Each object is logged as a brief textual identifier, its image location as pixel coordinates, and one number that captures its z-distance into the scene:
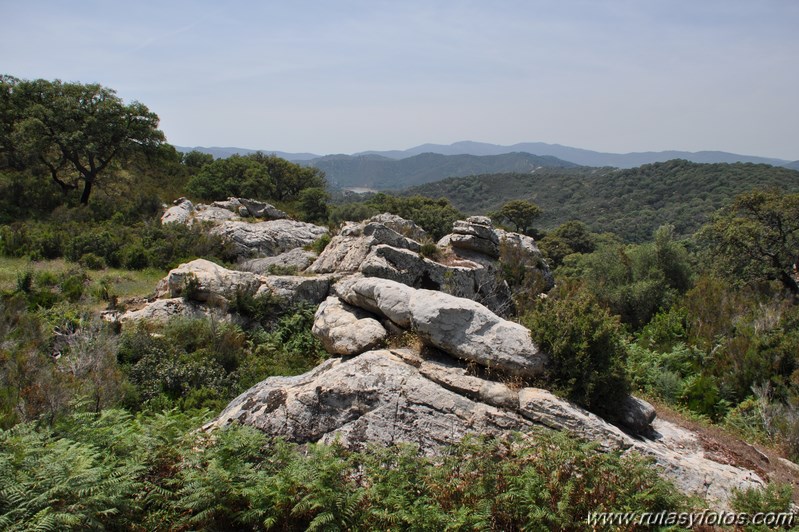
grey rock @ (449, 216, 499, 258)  16.14
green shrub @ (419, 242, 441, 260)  15.01
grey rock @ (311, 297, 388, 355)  8.01
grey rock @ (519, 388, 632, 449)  5.89
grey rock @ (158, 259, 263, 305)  12.34
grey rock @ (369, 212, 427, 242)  18.72
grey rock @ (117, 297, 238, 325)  11.52
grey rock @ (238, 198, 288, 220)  27.59
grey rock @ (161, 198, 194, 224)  23.86
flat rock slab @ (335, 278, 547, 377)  6.84
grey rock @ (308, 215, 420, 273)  14.65
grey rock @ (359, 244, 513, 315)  12.77
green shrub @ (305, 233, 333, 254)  18.23
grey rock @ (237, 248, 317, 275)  16.14
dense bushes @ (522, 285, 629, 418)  6.50
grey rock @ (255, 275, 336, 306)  12.87
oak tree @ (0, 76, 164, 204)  24.75
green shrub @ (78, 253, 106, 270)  17.38
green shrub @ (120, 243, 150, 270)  17.97
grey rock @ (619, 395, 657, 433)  6.56
